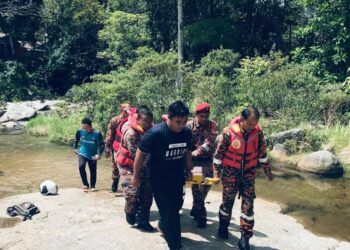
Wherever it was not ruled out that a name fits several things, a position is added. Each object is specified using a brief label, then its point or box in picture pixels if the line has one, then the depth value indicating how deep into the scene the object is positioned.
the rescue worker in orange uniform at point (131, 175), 6.00
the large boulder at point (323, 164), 11.45
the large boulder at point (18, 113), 21.64
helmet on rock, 8.03
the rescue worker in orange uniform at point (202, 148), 6.04
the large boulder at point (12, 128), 18.81
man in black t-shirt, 4.96
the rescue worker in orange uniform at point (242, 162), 5.56
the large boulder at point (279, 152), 12.75
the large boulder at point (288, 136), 13.14
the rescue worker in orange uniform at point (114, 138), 7.58
